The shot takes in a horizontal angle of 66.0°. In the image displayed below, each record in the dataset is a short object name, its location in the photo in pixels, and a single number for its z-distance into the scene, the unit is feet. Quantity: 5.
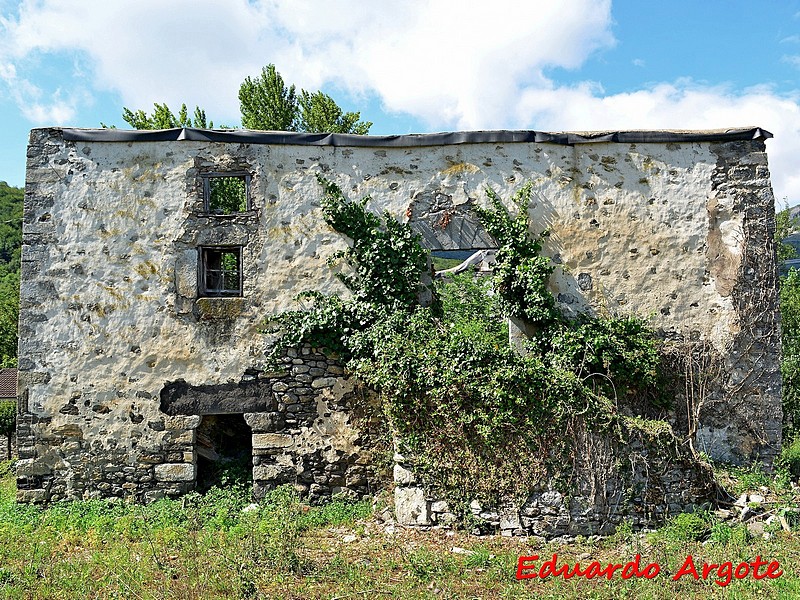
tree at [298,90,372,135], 67.46
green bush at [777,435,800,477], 29.68
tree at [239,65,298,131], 67.67
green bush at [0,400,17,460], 40.01
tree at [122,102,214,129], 64.08
